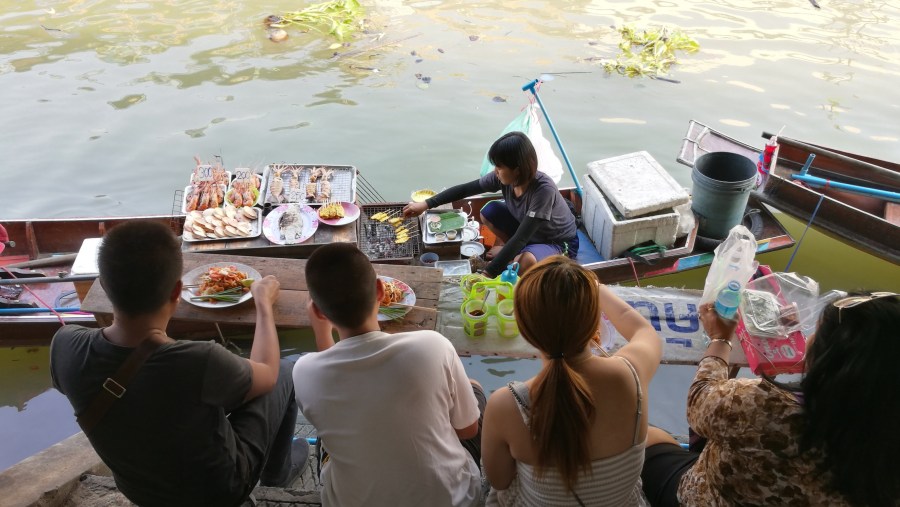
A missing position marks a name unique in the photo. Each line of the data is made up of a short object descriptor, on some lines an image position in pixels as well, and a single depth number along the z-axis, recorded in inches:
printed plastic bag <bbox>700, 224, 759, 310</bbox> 117.8
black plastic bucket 186.5
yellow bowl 217.6
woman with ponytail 74.2
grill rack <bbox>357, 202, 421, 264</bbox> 191.2
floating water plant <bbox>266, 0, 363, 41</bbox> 416.8
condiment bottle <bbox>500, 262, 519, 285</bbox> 132.9
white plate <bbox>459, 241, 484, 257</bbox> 193.9
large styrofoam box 187.9
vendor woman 174.2
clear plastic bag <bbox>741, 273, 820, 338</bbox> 117.1
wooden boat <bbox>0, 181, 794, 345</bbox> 167.0
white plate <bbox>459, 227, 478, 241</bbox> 198.5
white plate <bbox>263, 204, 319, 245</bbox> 186.4
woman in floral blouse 66.1
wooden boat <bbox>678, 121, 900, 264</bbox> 195.9
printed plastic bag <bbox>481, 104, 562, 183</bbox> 211.8
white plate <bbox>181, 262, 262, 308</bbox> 122.7
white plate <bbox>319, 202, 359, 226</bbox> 192.9
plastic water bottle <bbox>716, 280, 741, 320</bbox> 109.2
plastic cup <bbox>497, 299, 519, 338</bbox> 116.9
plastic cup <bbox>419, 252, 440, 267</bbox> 185.6
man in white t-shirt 79.7
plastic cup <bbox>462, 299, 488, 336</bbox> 117.2
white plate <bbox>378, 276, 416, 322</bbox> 117.6
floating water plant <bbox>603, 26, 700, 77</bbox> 372.5
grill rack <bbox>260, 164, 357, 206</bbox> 205.0
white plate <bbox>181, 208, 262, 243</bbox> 183.6
